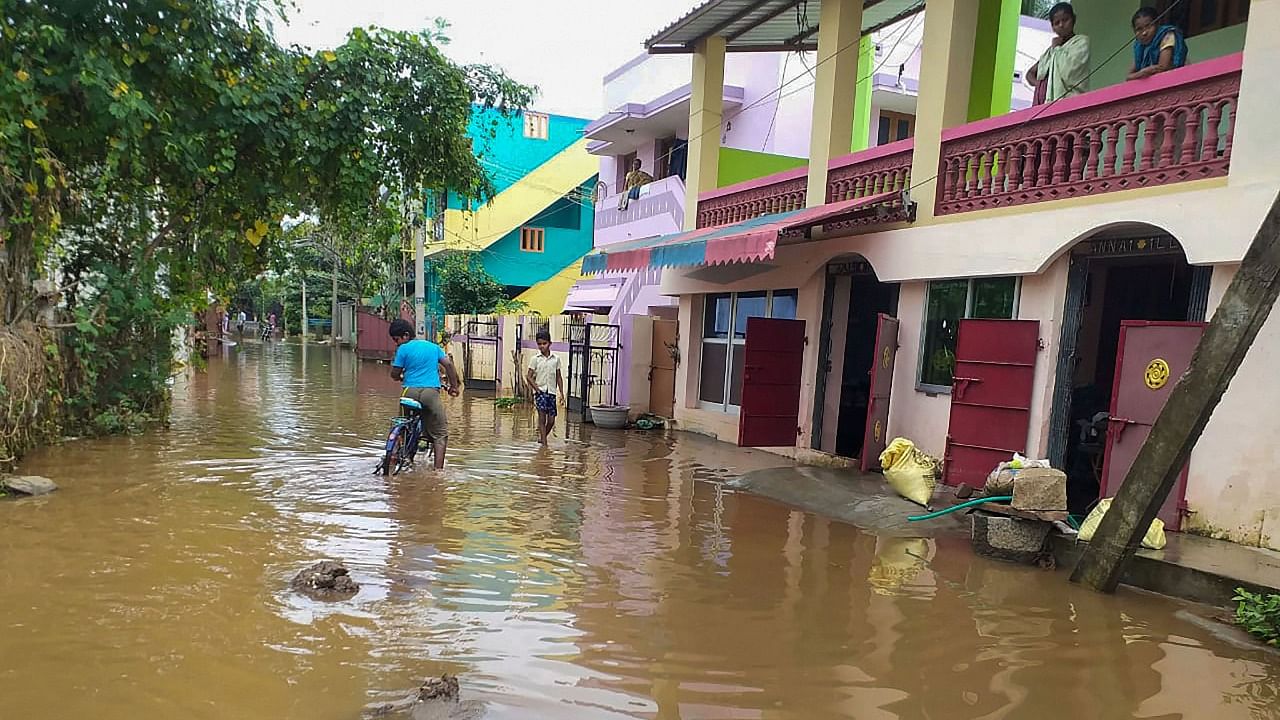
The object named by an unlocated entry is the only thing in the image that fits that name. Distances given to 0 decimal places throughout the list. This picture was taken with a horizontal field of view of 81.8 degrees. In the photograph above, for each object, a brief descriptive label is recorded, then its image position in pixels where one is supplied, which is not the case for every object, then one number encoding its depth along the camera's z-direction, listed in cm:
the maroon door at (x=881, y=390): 912
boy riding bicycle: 868
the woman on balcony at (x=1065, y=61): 809
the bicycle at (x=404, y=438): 870
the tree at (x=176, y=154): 752
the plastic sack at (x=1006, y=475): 630
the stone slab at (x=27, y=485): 688
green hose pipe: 638
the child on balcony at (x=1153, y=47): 726
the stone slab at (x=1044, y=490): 601
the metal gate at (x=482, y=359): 2108
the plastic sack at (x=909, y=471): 759
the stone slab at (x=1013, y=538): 606
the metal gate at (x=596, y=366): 1458
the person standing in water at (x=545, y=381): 1179
